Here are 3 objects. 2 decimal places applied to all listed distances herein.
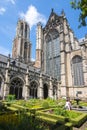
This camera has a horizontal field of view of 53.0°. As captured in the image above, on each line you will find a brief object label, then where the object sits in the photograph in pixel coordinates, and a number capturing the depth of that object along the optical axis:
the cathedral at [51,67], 17.05
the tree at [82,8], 5.37
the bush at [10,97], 14.23
